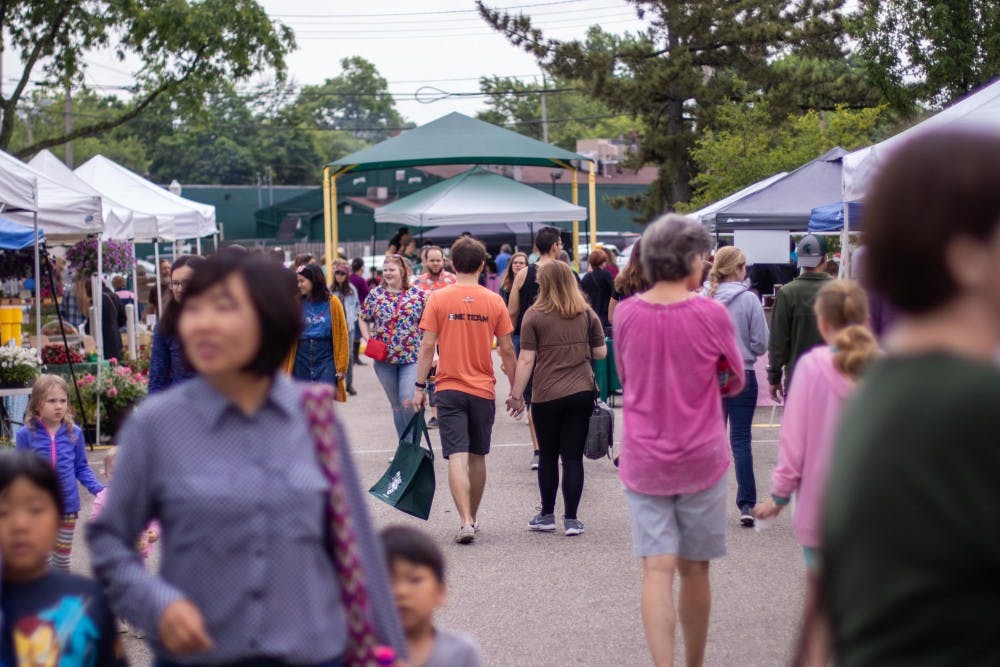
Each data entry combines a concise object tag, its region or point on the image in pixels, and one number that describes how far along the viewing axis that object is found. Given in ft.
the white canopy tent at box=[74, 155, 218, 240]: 70.18
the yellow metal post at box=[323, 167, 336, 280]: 74.28
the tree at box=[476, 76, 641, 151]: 294.97
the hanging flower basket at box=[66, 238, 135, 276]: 63.41
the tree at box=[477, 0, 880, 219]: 114.52
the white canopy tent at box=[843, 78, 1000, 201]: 27.89
